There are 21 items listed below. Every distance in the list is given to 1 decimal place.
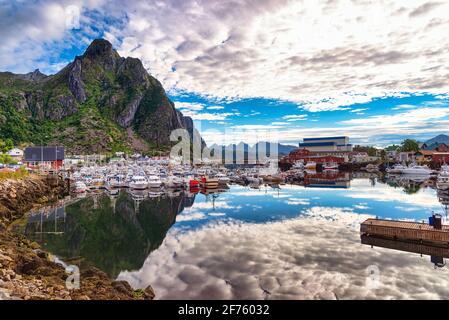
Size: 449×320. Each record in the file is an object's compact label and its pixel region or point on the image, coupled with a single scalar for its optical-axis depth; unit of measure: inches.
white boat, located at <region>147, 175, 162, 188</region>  2438.5
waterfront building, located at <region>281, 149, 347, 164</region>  5339.6
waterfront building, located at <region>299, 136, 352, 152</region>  6978.4
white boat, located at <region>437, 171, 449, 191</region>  2252.0
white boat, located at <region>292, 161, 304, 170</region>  4724.4
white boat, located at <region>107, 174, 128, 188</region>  2475.4
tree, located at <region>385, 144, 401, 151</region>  7147.6
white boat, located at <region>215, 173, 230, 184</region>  2642.0
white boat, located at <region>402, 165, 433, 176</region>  3540.8
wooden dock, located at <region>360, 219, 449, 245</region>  821.2
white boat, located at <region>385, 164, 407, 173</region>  3873.5
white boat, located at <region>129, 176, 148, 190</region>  2370.8
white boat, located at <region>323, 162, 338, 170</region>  4951.8
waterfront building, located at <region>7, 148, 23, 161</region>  3585.1
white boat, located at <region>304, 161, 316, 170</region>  4950.5
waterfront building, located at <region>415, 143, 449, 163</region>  4522.6
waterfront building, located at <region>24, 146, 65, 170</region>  3462.1
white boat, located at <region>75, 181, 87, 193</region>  2164.7
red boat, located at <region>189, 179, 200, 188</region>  2479.1
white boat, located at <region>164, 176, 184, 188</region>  2528.8
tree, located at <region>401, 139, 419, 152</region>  5374.0
